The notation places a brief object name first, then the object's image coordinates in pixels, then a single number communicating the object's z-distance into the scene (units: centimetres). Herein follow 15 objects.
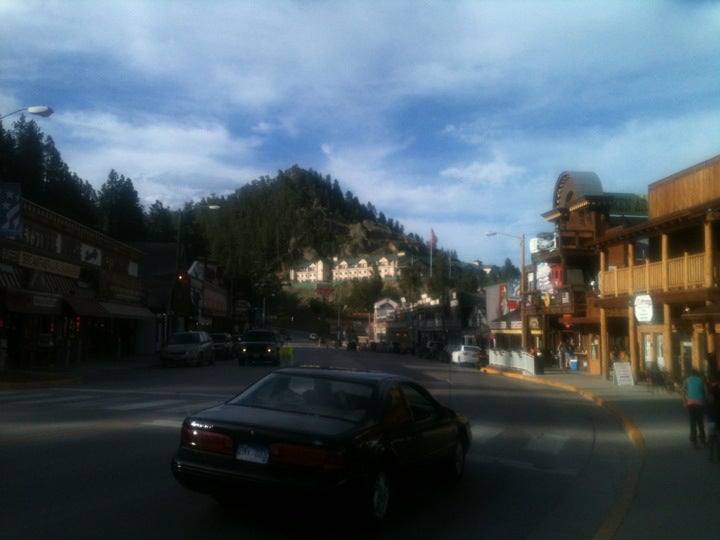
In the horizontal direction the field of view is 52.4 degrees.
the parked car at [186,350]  3569
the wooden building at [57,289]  2834
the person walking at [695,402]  1176
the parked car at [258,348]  3650
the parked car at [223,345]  4584
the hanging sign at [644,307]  2333
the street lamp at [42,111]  1909
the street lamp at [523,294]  4232
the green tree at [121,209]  8638
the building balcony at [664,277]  2267
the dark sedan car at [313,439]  624
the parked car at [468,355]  4647
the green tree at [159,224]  9625
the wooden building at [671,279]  2234
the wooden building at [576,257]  3694
